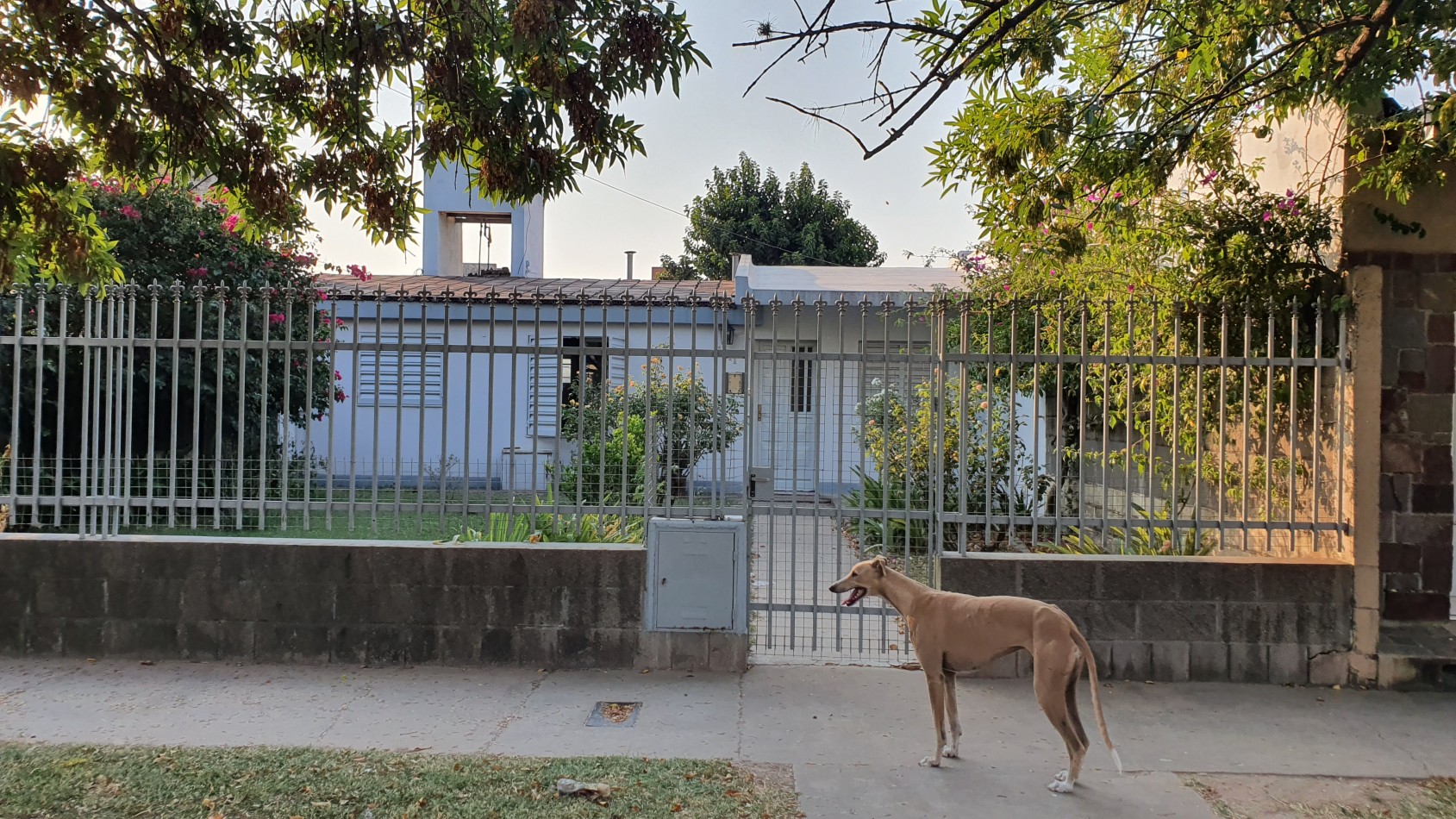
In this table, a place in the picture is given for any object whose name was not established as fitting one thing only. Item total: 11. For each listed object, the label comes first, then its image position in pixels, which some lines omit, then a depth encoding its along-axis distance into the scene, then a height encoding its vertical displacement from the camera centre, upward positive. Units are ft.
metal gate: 19.17 -0.26
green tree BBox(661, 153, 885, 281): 95.40 +19.02
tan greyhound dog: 13.82 -3.23
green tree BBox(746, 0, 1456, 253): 17.58 +6.59
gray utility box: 19.17 -3.02
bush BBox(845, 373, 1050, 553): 30.78 -1.24
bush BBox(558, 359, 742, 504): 19.06 -0.49
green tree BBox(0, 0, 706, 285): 16.56 +5.72
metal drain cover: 16.55 -5.13
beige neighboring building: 19.60 +0.63
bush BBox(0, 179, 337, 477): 29.32 +3.00
